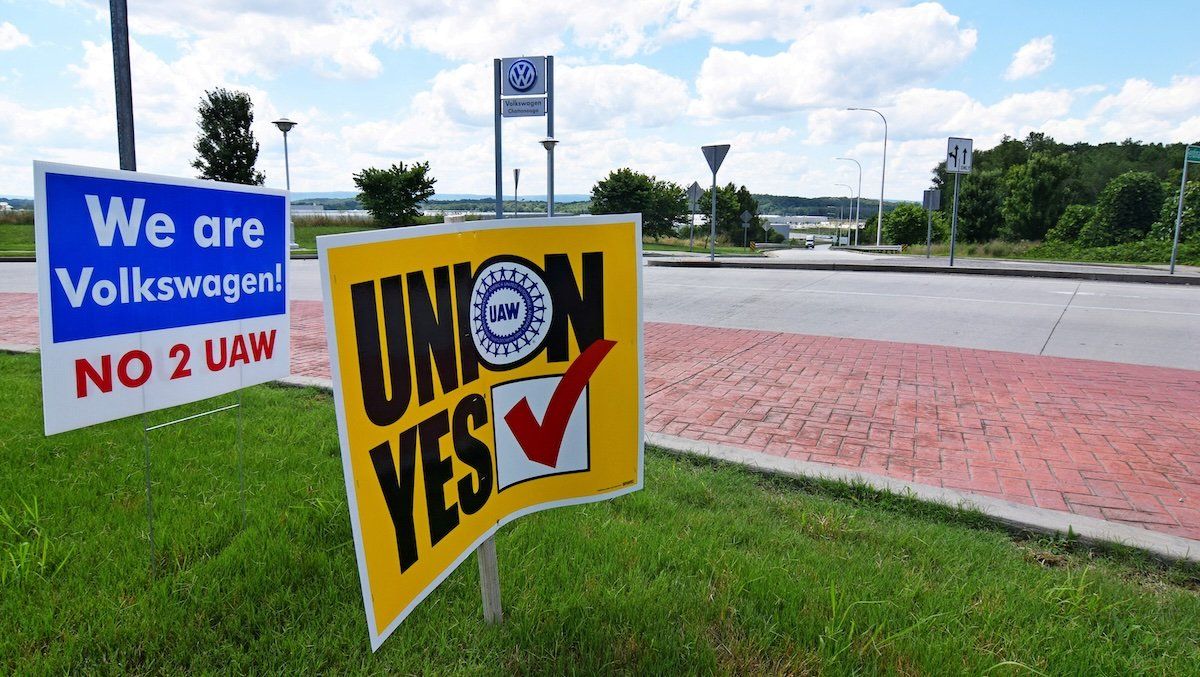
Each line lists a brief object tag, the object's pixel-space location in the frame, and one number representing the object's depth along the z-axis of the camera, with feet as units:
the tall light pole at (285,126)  86.43
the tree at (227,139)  104.99
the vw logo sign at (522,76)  49.34
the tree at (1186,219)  105.60
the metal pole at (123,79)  18.07
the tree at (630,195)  185.37
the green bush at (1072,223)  149.28
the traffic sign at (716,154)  64.49
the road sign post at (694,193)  95.14
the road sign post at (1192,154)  53.06
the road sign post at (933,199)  95.91
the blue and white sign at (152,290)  8.49
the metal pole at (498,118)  53.36
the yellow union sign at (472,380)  6.19
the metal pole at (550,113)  48.83
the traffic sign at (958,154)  62.90
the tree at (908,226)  213.46
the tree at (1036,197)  172.86
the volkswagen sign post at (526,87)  49.26
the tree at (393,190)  142.20
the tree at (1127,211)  131.75
